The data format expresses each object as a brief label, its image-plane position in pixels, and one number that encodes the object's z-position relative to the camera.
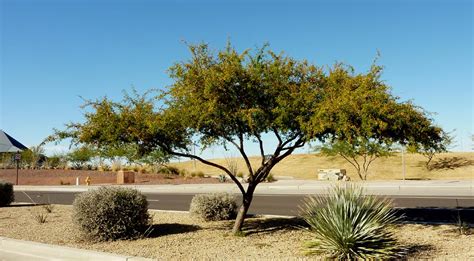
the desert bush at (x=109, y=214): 10.23
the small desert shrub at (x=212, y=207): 13.17
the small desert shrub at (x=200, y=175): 46.97
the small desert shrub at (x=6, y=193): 19.56
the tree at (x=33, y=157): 59.99
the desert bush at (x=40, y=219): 13.62
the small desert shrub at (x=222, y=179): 39.22
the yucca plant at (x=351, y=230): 7.75
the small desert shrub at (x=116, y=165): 54.54
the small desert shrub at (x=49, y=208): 16.29
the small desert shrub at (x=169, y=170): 49.81
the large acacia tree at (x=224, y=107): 9.20
